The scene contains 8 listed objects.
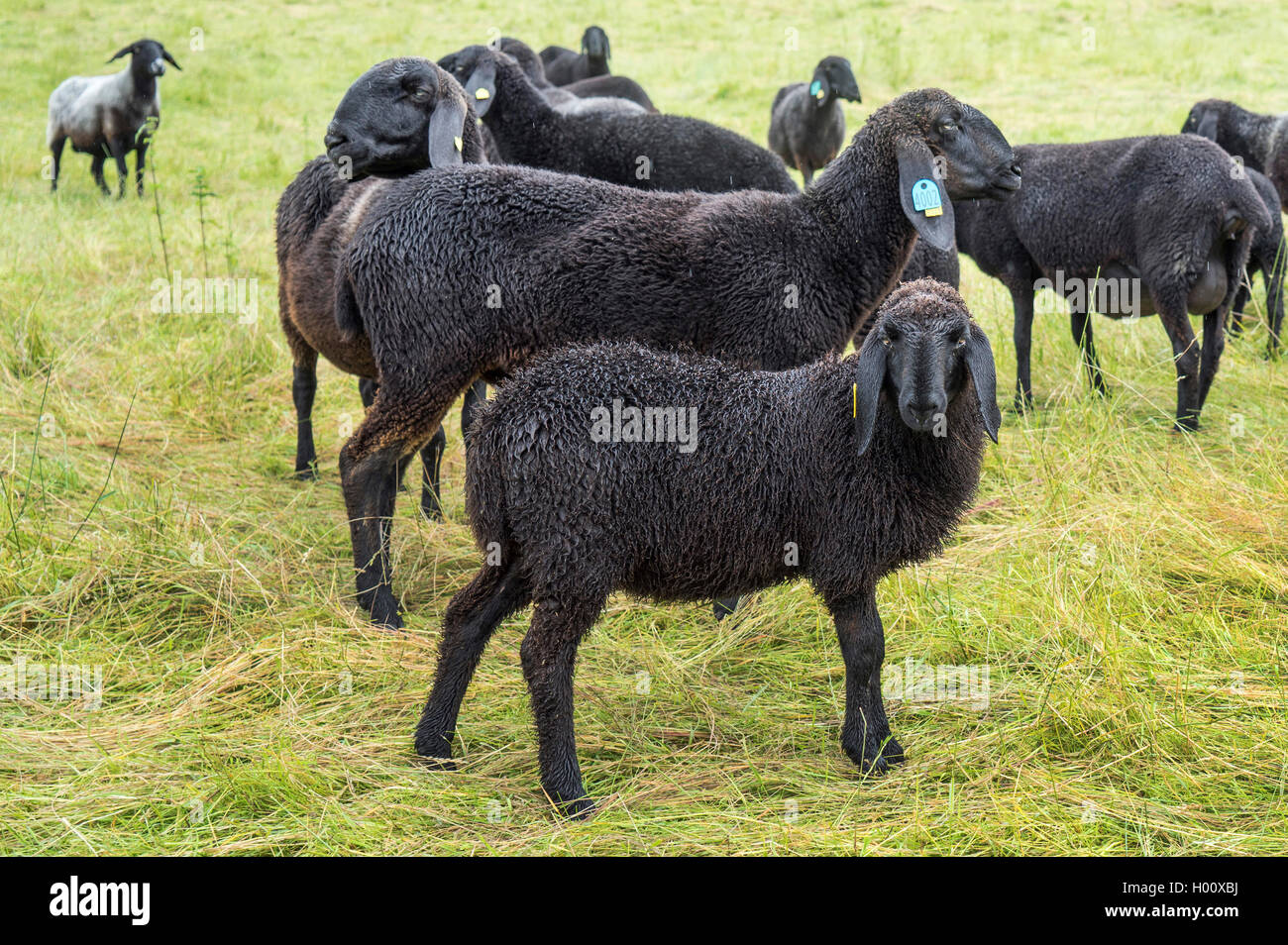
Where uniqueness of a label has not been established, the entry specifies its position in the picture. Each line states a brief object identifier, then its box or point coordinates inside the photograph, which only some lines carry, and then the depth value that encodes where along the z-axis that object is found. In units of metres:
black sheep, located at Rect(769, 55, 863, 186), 11.96
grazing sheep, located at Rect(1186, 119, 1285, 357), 6.89
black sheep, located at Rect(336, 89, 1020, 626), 4.60
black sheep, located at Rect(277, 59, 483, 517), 5.36
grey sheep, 12.21
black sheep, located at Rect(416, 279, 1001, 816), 3.49
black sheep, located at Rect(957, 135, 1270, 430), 6.48
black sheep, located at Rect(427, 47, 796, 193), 6.70
